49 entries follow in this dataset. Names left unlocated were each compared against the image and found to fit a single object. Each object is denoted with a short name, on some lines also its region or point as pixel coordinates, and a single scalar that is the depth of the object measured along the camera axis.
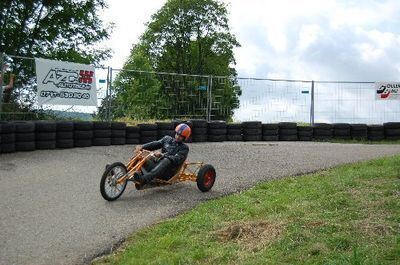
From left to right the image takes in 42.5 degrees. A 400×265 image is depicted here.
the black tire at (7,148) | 12.35
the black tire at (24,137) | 12.68
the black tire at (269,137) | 17.69
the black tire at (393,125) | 18.77
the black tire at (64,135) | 13.54
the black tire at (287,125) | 17.95
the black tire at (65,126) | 13.45
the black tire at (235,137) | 17.16
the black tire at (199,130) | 16.20
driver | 9.11
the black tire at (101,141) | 14.28
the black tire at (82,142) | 13.89
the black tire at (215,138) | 16.66
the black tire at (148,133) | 15.24
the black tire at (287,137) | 17.92
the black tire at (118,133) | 14.70
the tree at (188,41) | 44.81
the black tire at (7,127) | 12.24
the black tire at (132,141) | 15.01
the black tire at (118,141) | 14.69
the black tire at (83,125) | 13.89
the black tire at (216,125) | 16.69
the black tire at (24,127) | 12.62
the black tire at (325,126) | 18.56
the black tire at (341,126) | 18.72
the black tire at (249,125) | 17.48
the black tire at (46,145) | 13.12
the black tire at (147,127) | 15.22
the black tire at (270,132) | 17.72
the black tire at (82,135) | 13.89
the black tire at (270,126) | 17.75
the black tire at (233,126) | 17.16
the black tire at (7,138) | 12.34
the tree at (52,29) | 22.84
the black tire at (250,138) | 17.44
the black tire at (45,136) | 13.14
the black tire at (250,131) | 17.45
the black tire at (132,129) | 15.04
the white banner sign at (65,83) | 14.07
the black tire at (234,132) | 17.19
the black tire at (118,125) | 14.67
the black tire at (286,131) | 17.94
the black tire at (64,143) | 13.50
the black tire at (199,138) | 16.20
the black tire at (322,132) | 18.56
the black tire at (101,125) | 14.28
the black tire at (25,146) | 12.69
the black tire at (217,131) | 16.67
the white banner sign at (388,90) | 19.47
